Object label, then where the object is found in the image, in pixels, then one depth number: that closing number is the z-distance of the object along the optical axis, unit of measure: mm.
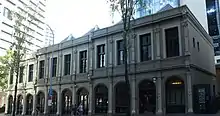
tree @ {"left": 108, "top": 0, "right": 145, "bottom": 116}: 16592
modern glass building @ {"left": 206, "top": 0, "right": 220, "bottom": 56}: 40882
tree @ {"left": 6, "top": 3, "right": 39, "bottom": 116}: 25642
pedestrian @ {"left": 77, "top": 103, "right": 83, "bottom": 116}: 22207
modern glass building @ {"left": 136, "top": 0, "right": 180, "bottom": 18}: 43188
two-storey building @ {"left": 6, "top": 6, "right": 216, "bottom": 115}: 18376
